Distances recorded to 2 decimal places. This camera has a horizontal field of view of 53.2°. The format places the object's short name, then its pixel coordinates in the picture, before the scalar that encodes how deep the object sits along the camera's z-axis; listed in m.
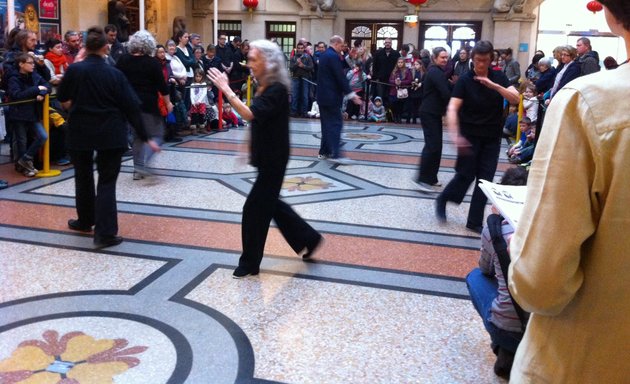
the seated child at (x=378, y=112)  12.80
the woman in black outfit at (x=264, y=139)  3.53
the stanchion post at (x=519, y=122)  9.24
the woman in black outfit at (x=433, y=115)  5.89
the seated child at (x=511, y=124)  10.51
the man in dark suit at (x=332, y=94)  7.70
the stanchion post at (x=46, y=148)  6.57
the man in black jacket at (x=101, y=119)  4.25
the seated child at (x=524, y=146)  8.22
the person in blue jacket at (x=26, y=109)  6.41
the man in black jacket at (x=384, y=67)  13.02
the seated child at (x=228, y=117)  11.16
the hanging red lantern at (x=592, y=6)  12.57
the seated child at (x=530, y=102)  8.87
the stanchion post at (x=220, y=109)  10.65
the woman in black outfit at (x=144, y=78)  6.04
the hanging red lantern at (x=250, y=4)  17.85
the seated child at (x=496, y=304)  2.55
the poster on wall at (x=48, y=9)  12.39
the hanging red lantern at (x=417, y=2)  14.30
